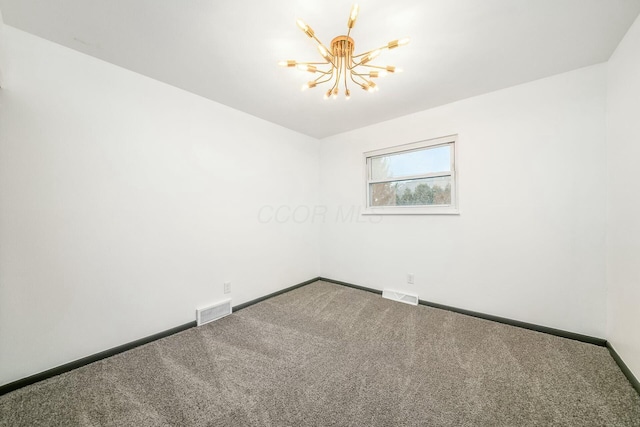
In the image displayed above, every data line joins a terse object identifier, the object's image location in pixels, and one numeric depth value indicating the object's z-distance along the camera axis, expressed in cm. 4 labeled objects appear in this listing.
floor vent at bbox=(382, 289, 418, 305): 286
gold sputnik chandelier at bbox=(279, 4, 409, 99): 139
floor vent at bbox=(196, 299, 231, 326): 233
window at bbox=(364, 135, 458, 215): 271
